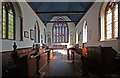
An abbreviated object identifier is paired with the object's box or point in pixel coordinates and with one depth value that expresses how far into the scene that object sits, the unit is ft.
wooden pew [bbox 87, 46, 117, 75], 8.03
